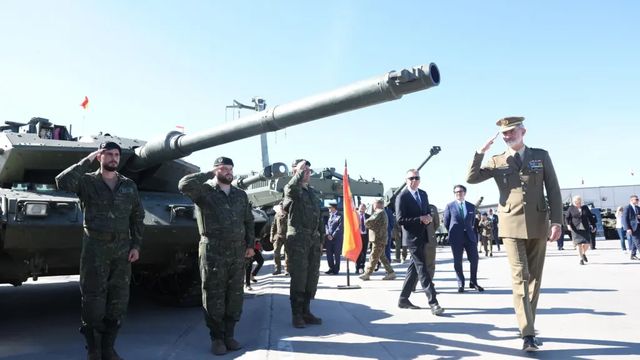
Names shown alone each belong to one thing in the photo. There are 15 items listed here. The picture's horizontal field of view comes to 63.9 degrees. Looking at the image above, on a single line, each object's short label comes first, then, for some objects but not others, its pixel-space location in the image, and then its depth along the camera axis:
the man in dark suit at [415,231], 5.79
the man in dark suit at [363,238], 11.76
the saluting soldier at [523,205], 4.12
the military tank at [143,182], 4.16
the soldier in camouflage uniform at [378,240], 9.59
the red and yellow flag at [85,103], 9.90
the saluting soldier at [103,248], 4.14
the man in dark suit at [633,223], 11.66
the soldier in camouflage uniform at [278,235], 10.93
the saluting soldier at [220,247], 4.52
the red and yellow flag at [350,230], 8.16
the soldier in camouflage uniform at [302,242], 5.36
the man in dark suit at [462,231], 7.86
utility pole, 34.68
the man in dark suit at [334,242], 11.68
